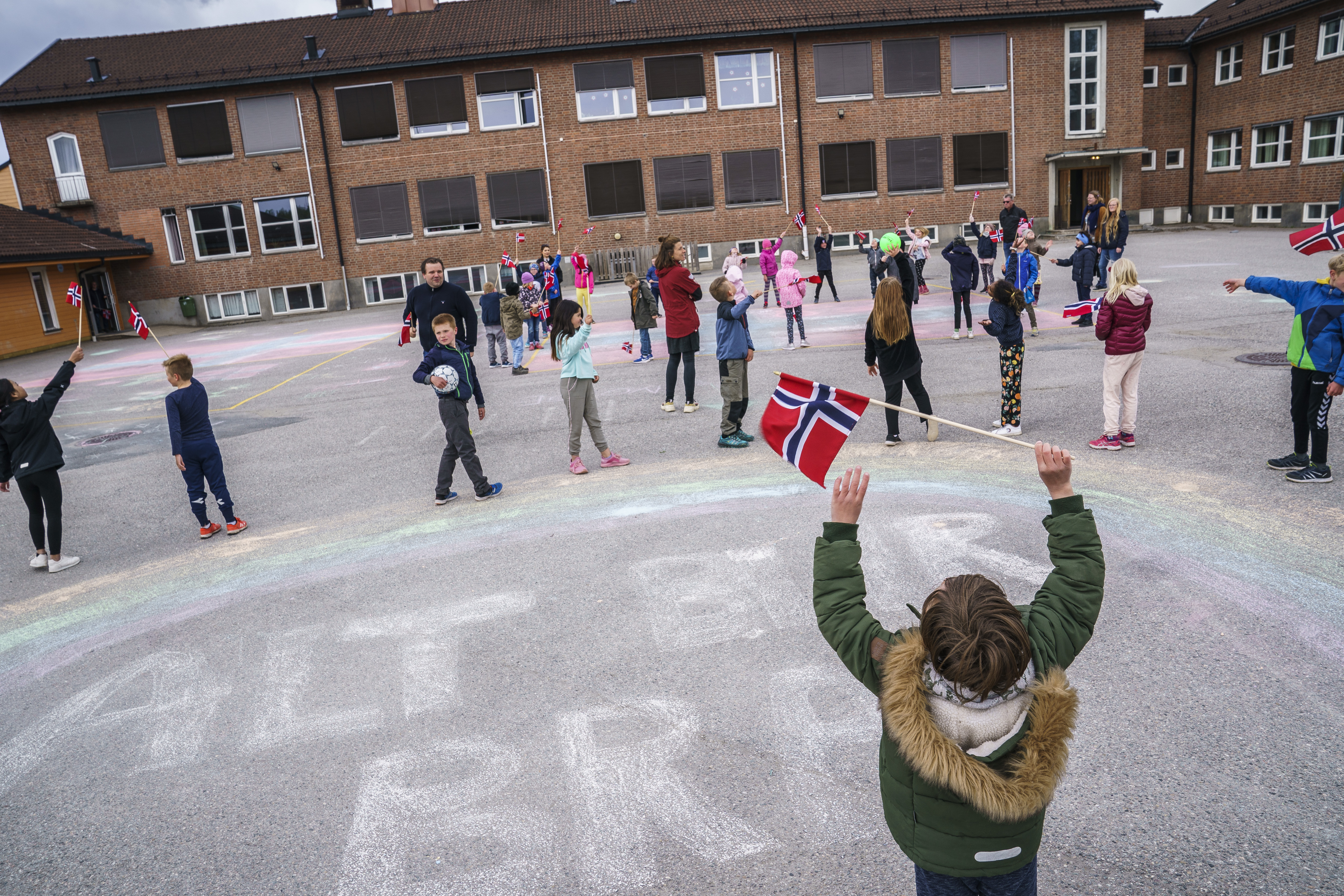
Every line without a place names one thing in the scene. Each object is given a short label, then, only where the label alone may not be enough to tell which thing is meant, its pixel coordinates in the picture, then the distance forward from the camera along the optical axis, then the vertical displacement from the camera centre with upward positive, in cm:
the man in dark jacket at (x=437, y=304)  1113 -41
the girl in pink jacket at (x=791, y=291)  1559 -84
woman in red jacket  1087 -55
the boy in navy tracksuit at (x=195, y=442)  828 -137
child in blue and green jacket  719 -125
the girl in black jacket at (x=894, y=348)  905 -117
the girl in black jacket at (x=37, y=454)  788 -128
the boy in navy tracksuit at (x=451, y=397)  855 -120
